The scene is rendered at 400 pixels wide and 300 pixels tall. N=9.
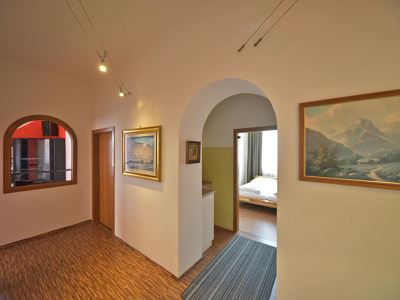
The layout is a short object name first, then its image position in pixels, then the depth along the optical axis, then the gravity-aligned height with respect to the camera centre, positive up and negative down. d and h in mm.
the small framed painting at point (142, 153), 2262 -41
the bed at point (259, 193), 4254 -1193
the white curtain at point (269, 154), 5992 -174
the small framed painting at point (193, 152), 2157 -30
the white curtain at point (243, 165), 6324 -596
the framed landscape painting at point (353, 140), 988 +56
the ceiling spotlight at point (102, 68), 1903 +951
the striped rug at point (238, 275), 1868 -1619
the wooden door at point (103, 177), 3365 -568
